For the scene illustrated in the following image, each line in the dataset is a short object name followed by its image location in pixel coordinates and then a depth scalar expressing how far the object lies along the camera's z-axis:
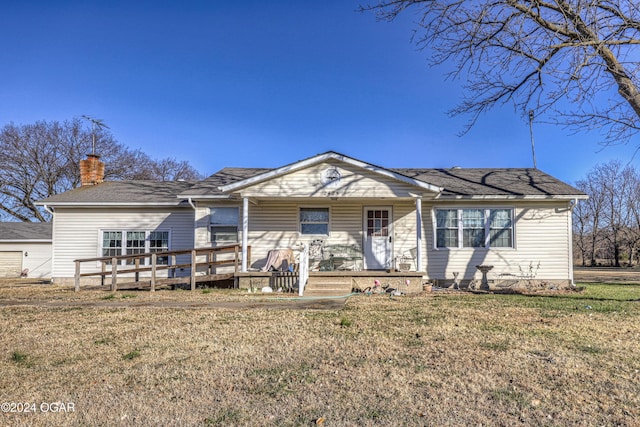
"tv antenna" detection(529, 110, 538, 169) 16.55
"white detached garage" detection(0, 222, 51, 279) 22.11
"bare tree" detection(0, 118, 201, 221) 29.11
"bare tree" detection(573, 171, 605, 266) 42.34
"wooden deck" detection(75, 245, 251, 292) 11.44
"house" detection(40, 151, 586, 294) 12.68
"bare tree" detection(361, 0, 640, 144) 7.98
